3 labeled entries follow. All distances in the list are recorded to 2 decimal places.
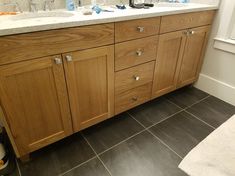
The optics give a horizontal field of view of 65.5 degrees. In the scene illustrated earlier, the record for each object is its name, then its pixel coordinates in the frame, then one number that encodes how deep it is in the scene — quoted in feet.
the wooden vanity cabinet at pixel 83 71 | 3.25
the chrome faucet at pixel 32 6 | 4.42
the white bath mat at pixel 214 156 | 1.93
